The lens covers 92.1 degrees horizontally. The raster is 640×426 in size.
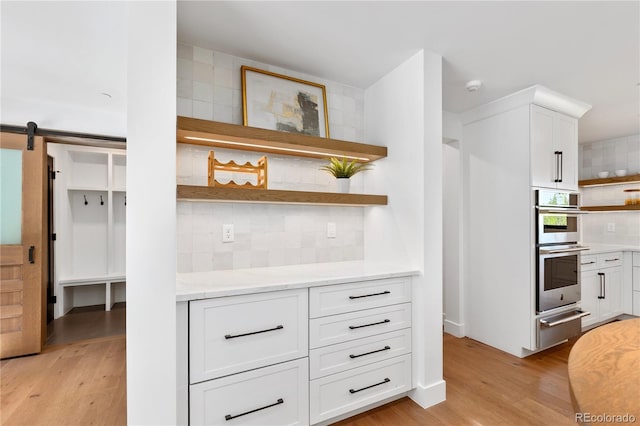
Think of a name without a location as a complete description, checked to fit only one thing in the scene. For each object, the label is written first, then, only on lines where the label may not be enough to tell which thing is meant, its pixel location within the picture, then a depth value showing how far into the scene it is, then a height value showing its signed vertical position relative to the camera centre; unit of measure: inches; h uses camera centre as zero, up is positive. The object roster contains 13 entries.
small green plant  93.1 +14.0
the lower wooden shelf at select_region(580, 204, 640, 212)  153.7 +3.2
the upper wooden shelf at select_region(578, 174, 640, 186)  153.7 +17.5
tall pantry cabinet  108.8 +7.9
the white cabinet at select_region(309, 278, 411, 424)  70.3 -31.8
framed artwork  86.8 +33.2
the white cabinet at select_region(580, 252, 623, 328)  129.8 -31.9
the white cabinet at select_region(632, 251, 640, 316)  142.6 -32.1
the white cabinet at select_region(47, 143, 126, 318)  153.6 -4.5
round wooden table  20.7 -13.6
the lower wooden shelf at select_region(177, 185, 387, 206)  69.1 +4.8
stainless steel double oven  108.7 -19.0
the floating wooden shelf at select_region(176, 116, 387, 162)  72.1 +19.3
